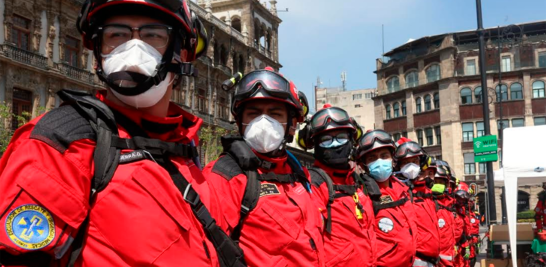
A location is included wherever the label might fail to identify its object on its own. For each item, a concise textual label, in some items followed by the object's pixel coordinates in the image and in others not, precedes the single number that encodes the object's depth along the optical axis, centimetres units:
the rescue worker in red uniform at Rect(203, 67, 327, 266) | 357
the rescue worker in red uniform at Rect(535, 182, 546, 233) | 1267
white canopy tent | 1084
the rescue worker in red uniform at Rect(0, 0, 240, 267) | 176
